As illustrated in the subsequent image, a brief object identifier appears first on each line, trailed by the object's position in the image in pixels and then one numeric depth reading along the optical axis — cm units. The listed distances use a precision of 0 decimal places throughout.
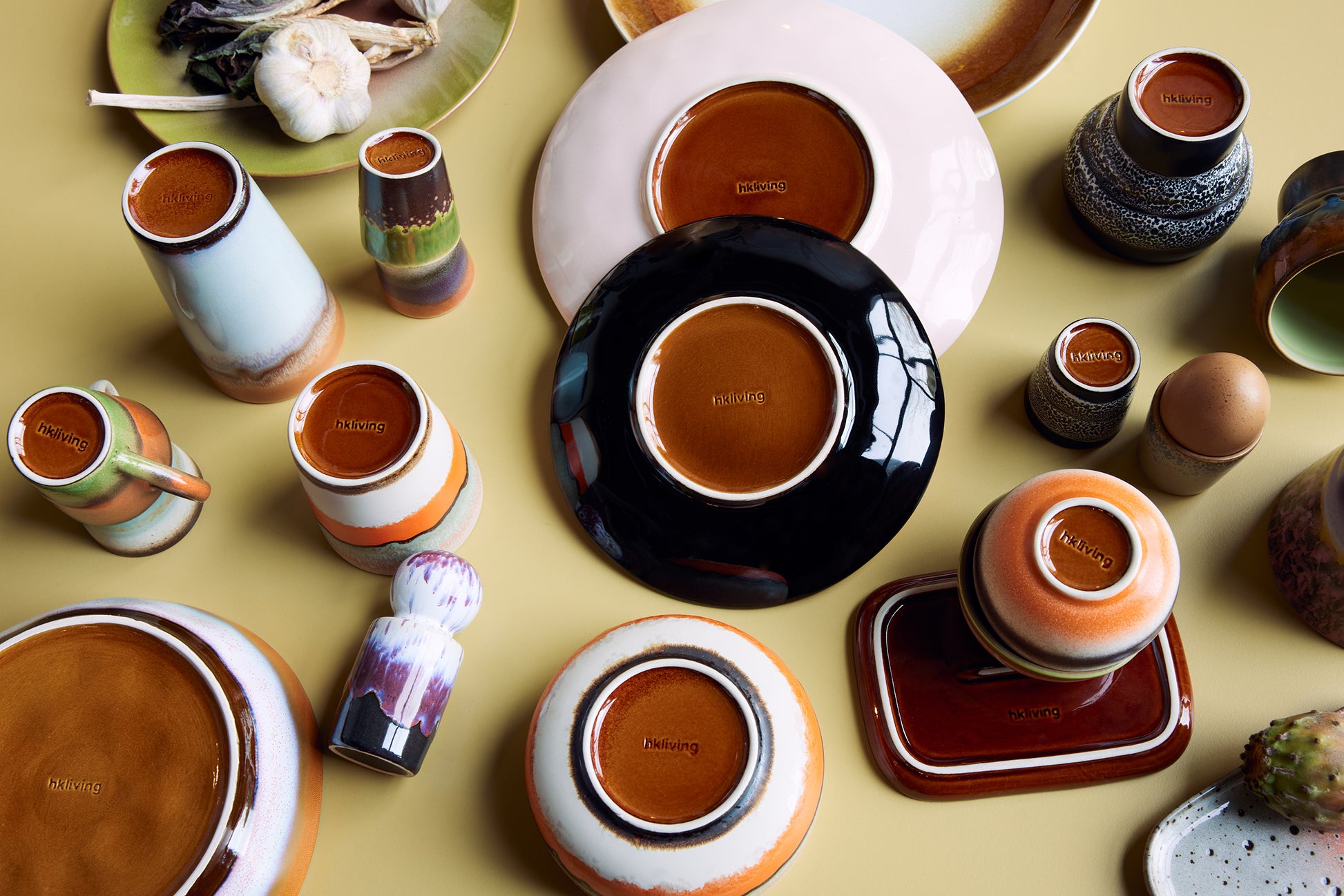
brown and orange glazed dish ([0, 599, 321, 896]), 63
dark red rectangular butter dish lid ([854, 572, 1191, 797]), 74
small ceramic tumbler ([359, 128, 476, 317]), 77
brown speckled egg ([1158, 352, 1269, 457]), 73
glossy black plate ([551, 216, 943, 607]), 75
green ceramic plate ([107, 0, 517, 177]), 93
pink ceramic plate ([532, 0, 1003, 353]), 83
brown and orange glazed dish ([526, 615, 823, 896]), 65
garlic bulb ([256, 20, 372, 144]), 87
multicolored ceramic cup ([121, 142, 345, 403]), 72
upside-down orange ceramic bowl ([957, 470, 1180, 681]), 65
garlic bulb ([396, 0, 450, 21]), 94
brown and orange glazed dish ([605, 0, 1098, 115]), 94
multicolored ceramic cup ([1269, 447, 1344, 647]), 75
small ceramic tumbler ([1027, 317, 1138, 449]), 78
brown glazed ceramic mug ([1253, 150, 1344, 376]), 81
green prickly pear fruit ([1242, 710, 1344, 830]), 67
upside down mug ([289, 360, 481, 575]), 71
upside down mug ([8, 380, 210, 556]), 71
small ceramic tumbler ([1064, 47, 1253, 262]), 81
